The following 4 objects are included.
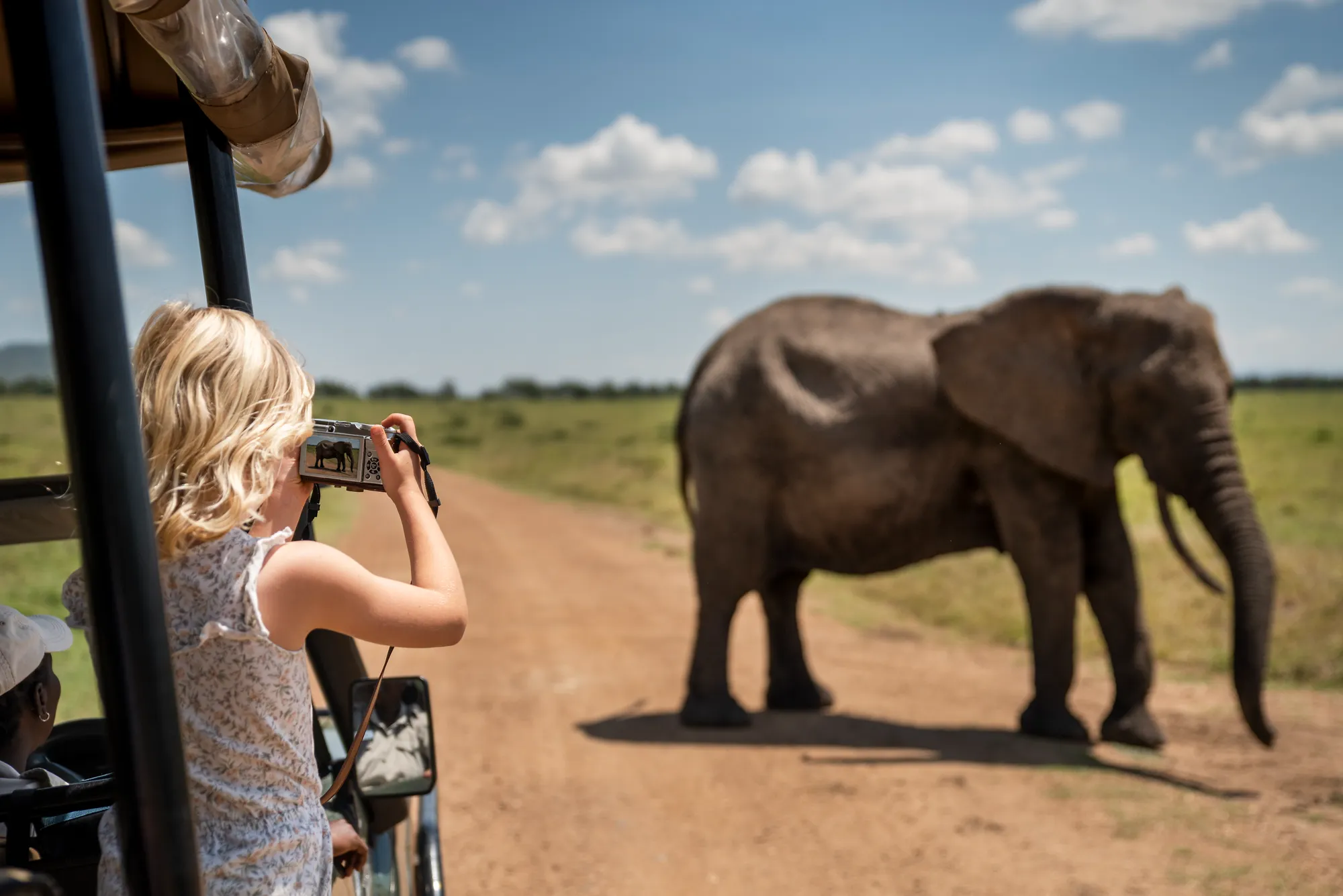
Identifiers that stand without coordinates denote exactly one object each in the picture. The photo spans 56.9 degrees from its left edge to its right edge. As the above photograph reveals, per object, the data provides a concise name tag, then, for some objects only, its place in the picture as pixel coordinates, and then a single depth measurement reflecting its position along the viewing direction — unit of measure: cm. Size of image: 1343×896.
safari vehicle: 126
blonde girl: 161
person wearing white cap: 193
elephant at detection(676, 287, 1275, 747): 718
